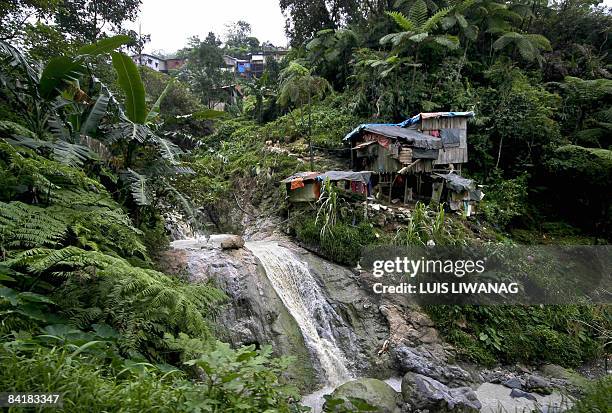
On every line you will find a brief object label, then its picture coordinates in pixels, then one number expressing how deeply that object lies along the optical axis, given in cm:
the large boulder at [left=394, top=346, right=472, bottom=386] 740
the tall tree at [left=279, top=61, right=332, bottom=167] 1428
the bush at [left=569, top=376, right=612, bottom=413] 323
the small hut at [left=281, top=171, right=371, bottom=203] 1055
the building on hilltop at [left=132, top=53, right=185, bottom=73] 4555
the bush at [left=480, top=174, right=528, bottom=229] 1219
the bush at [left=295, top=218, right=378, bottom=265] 955
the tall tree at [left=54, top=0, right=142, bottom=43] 1512
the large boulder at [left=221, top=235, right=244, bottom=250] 854
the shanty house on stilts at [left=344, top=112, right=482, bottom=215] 1146
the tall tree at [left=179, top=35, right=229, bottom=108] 2614
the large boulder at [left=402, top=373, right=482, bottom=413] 624
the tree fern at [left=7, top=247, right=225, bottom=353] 310
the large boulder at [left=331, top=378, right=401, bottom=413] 589
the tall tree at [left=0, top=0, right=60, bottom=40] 683
